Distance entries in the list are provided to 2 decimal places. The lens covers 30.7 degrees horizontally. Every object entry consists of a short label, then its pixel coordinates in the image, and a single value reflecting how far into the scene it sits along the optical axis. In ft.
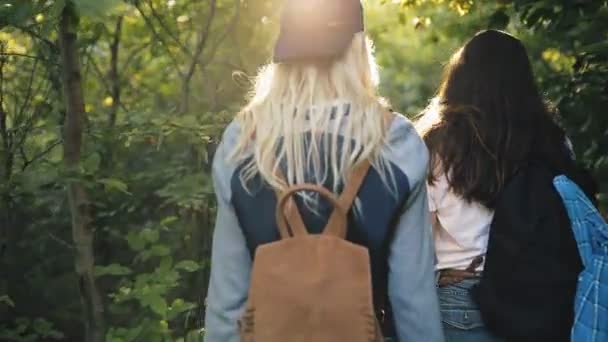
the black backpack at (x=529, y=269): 11.27
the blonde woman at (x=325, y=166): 9.52
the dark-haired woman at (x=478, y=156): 11.44
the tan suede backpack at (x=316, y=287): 9.16
